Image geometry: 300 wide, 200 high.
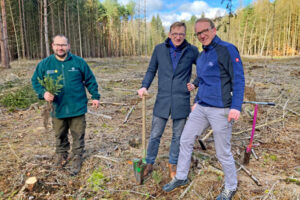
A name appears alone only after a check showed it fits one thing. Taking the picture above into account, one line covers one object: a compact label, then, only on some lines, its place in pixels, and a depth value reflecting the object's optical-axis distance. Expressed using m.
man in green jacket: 2.99
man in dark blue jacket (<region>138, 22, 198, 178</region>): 2.81
